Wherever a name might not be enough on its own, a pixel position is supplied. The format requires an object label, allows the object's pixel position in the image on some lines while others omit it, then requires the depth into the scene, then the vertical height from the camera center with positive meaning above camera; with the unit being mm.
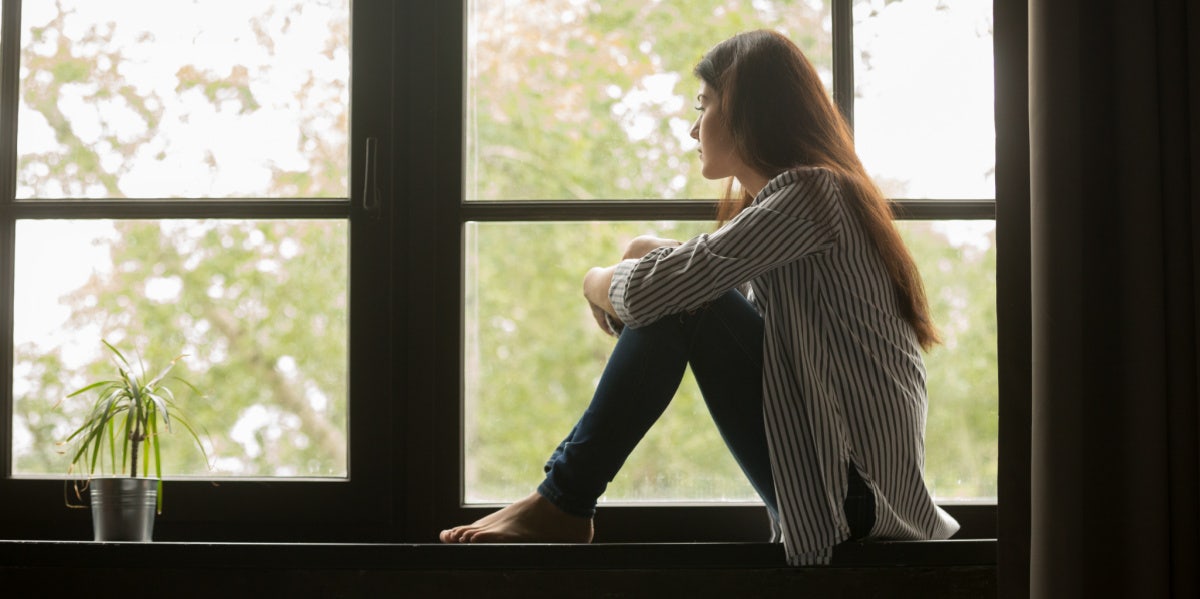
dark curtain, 3948 +154
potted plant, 4546 -72
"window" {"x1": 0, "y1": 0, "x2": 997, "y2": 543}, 4750 +329
